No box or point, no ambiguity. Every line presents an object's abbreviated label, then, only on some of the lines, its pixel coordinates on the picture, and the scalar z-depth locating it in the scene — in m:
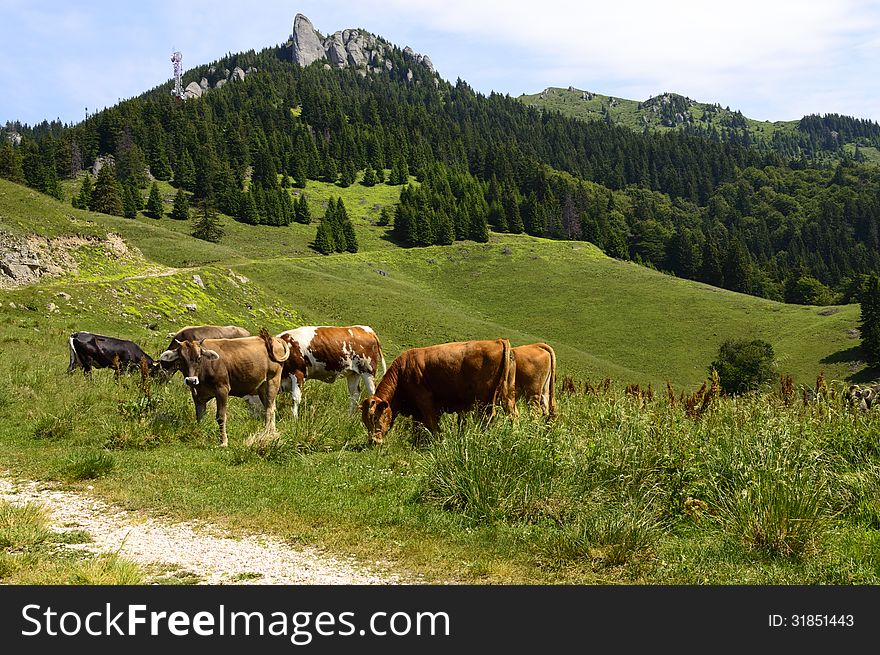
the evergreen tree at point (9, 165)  114.75
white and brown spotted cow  17.66
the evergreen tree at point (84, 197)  110.00
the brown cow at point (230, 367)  13.58
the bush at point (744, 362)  65.56
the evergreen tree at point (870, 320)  76.31
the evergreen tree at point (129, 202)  112.60
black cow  22.09
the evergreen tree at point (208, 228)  105.88
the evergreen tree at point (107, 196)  108.38
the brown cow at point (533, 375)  14.29
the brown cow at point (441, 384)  11.98
